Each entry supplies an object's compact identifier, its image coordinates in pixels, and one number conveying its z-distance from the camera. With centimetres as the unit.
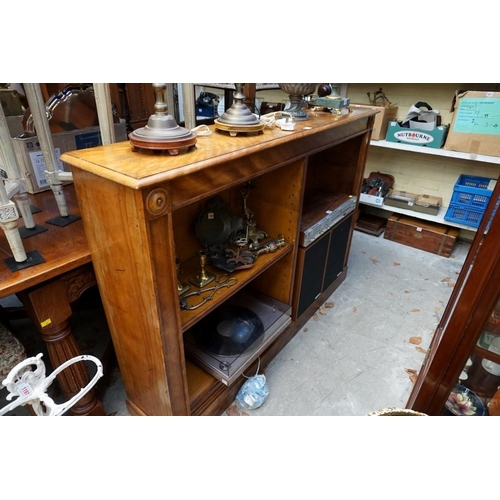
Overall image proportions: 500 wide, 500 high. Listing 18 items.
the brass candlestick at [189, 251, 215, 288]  145
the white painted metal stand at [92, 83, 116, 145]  108
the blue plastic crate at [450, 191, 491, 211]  273
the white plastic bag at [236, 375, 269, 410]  169
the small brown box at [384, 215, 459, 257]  300
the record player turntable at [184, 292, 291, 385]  153
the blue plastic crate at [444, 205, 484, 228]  279
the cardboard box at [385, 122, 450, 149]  275
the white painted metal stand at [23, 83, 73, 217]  110
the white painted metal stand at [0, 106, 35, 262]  100
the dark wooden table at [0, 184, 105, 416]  108
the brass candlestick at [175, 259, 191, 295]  139
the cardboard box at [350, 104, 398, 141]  297
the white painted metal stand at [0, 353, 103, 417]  97
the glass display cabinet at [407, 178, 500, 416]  98
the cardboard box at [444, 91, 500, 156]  242
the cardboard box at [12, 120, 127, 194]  143
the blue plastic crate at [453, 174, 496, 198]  271
